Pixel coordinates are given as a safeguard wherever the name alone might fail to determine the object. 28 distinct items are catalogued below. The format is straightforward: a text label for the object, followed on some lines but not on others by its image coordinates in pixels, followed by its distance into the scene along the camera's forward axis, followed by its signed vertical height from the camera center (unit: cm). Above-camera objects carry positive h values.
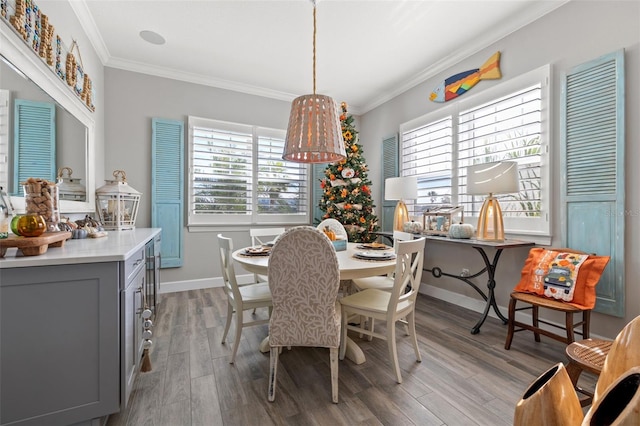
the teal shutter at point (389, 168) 437 +69
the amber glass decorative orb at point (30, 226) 137 -7
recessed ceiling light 303 +186
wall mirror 148 +67
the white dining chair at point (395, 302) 187 -63
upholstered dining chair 161 -46
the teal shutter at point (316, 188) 479 +41
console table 255 -36
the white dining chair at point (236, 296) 210 -63
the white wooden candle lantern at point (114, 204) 292 +8
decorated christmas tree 418 +28
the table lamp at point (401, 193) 361 +26
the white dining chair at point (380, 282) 250 -61
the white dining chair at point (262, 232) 319 -22
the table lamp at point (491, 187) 254 +24
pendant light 204 +61
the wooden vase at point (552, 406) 41 -27
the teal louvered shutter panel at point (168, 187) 374 +33
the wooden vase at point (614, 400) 34 -22
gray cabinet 124 -56
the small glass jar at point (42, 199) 162 +7
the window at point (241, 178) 402 +51
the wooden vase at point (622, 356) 46 -23
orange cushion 209 -47
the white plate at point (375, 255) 215 -32
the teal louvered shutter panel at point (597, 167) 216 +37
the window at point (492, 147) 268 +73
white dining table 188 -36
